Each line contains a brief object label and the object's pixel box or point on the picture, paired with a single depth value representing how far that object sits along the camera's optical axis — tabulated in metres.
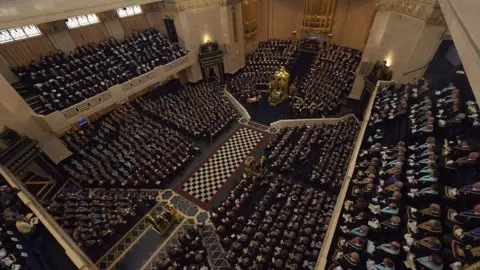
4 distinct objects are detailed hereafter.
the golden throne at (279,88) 17.59
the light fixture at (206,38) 18.73
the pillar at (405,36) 11.09
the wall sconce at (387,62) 13.62
